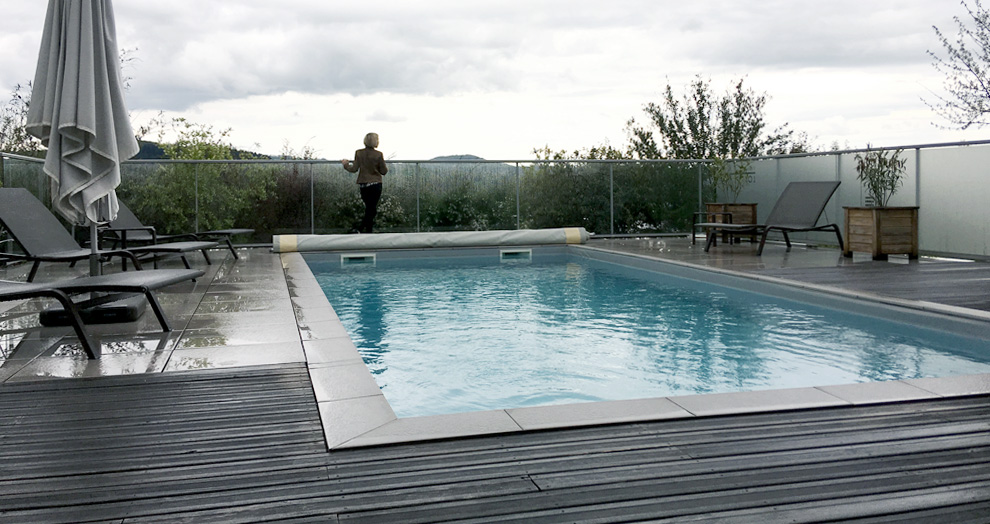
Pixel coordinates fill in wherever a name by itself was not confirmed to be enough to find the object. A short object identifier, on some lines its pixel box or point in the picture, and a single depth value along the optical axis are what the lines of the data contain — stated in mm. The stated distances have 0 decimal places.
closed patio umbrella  4414
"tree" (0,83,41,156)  13500
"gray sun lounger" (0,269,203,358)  3711
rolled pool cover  10711
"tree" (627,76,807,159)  25188
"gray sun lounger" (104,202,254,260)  7941
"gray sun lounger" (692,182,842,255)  9172
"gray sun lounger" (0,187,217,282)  5910
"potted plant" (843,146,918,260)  8383
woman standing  11352
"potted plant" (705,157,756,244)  11039
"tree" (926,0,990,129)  17594
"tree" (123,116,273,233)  10961
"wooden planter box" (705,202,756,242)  10984
